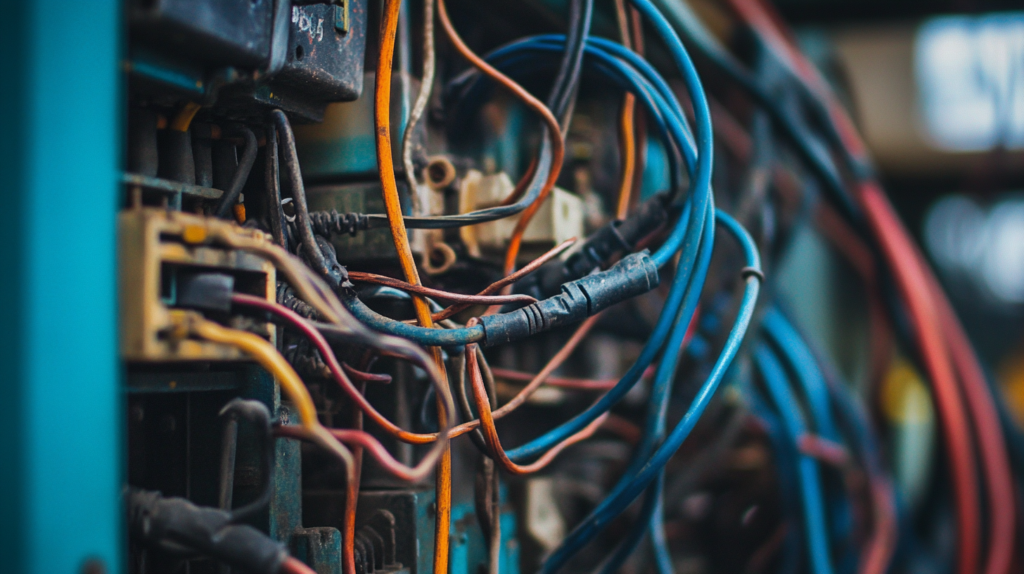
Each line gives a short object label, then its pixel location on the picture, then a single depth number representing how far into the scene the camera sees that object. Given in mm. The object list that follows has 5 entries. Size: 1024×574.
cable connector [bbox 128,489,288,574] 397
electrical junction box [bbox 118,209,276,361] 359
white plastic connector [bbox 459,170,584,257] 649
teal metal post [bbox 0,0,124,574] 313
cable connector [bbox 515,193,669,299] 614
